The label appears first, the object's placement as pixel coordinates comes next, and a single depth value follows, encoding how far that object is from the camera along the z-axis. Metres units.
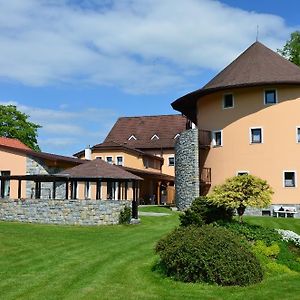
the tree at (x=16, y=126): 56.56
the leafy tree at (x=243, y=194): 15.27
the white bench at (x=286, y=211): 29.11
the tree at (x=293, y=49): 45.66
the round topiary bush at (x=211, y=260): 10.14
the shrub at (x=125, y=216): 21.89
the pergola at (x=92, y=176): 22.75
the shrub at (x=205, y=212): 15.33
